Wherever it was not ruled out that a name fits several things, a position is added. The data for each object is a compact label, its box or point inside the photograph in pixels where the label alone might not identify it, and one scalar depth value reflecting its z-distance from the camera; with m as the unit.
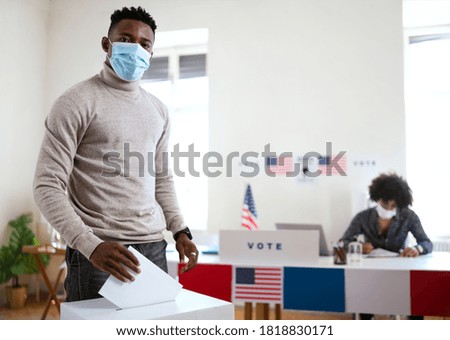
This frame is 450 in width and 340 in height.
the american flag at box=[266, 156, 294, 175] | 4.16
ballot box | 0.94
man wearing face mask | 1.07
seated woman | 3.24
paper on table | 2.89
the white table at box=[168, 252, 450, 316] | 2.32
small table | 3.38
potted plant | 4.10
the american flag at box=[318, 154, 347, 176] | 4.09
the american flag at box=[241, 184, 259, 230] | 3.96
